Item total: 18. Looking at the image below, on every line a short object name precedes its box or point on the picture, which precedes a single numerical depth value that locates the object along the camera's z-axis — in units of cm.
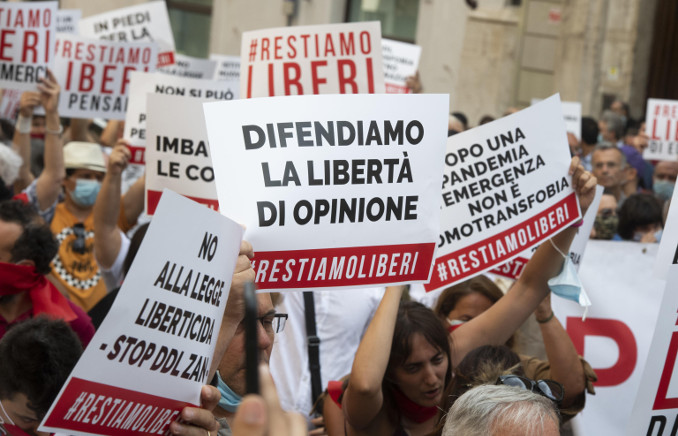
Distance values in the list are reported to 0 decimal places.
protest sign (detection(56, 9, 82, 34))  952
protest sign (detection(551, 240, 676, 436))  473
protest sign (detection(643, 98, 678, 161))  967
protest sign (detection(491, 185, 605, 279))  441
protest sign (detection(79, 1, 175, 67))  865
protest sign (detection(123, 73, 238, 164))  593
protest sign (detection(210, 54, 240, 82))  874
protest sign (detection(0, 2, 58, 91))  695
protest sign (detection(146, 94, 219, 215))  452
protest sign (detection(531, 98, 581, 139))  1061
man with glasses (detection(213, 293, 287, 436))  277
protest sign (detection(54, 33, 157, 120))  731
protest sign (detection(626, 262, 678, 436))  316
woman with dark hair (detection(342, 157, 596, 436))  351
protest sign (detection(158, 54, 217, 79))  921
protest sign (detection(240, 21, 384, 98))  468
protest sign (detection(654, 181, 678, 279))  320
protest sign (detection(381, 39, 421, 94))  929
